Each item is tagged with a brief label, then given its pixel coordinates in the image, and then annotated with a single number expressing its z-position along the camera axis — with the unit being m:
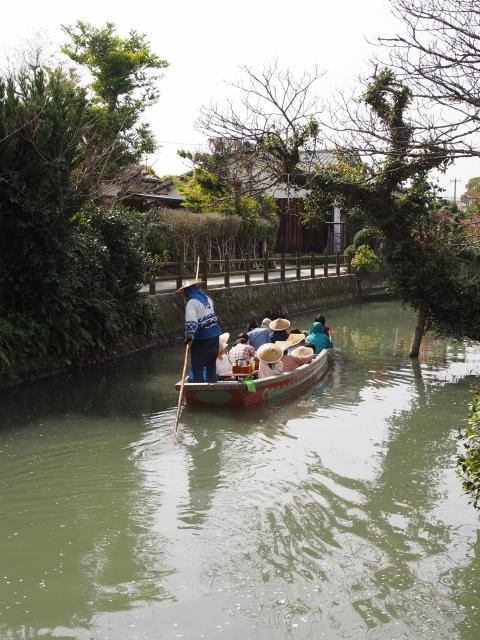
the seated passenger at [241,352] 12.34
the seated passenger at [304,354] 14.00
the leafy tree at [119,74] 25.00
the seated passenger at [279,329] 15.01
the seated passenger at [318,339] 15.59
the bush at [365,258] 31.49
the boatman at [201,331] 11.38
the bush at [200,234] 23.70
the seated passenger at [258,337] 13.79
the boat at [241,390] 11.31
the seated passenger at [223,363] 12.45
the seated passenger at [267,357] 12.48
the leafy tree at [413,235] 14.80
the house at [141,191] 20.40
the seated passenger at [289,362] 13.45
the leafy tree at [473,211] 23.28
